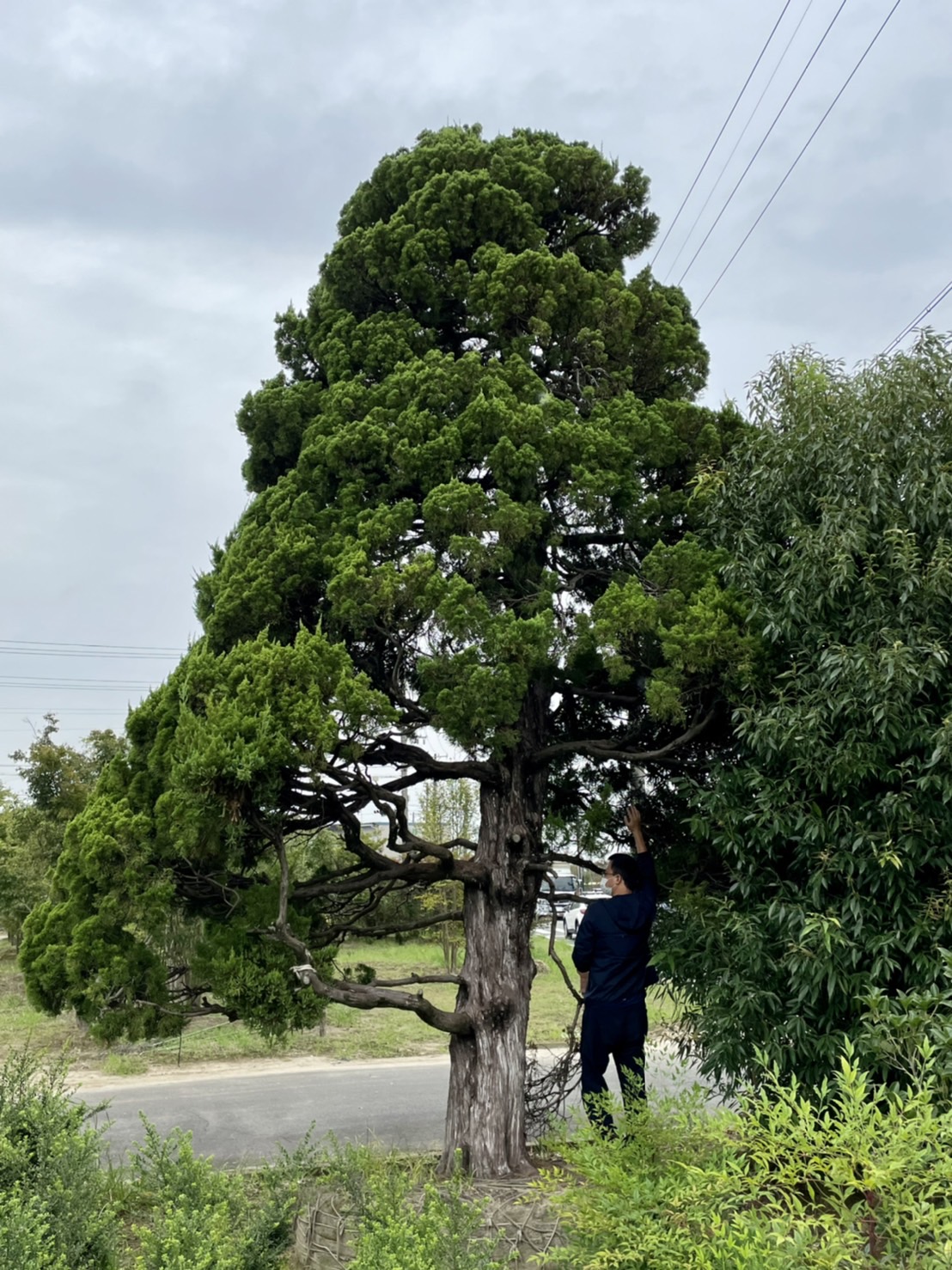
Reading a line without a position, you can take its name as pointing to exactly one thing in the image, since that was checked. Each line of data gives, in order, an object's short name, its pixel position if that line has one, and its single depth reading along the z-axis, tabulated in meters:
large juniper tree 4.96
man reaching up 5.35
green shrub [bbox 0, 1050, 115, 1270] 3.40
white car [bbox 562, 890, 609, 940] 26.50
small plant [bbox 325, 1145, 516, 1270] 3.22
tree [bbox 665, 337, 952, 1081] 4.27
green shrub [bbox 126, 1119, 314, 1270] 3.42
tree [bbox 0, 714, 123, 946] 14.57
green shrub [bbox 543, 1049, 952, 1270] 2.57
